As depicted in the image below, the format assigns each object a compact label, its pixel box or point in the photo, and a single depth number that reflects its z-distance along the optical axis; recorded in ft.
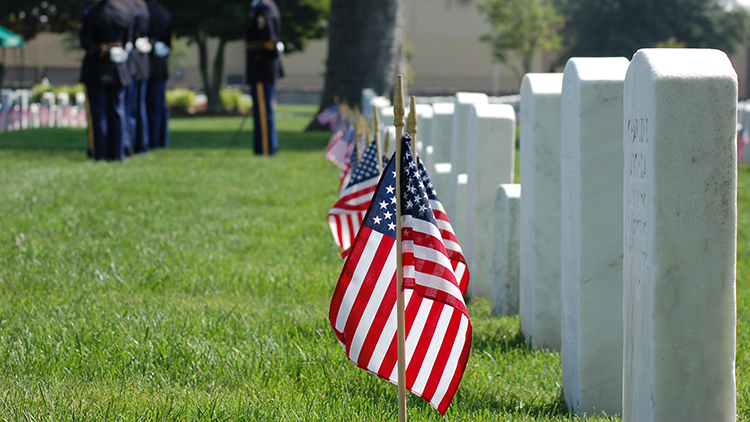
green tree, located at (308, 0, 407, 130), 122.11
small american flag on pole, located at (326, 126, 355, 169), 54.29
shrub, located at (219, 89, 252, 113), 251.39
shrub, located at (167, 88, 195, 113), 241.14
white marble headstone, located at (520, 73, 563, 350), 22.70
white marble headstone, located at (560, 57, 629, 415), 18.16
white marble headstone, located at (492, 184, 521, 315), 27.37
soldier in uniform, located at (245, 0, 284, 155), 84.17
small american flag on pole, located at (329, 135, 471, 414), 18.17
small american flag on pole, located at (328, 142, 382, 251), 28.58
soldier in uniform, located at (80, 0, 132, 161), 74.23
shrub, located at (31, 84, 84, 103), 196.13
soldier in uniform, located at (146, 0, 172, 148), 91.09
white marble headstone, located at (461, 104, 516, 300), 28.91
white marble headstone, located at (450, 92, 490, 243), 32.42
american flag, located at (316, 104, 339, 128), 109.70
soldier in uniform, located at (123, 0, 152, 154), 80.43
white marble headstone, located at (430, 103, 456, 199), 38.50
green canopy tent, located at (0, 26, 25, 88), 146.20
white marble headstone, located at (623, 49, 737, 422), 13.55
